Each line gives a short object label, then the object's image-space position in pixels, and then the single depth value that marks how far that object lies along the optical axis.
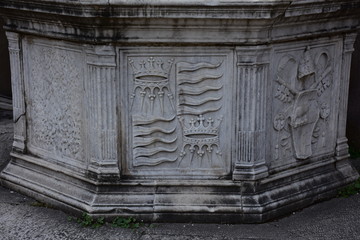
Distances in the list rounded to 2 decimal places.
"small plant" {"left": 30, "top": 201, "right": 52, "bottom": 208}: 5.34
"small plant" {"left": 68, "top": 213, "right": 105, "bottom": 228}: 4.91
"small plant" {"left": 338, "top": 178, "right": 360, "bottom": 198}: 5.62
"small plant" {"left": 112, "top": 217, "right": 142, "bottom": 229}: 4.89
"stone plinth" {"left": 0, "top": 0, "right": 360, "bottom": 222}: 4.70
